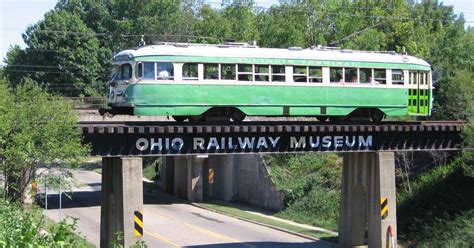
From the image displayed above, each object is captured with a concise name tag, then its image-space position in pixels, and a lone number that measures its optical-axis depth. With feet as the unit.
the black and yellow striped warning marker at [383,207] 101.71
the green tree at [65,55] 272.31
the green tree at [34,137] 84.79
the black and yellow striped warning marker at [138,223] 87.86
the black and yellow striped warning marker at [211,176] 169.78
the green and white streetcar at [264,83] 88.17
